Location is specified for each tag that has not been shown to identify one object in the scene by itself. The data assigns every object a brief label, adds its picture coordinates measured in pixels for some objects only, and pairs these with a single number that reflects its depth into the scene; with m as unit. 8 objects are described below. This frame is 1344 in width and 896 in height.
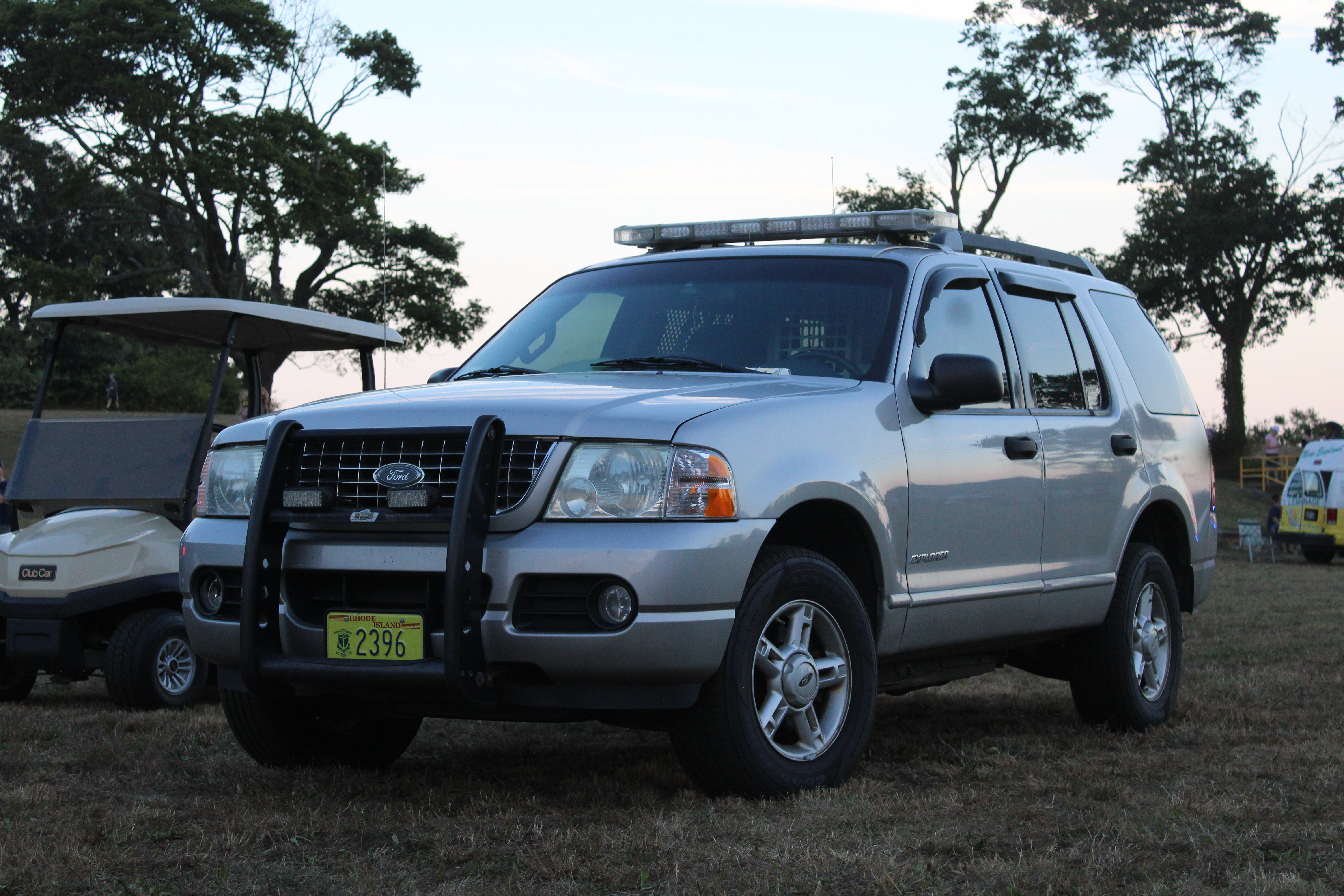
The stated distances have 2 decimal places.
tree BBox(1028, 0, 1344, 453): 44.56
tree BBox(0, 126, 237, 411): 35.47
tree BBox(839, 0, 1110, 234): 44.78
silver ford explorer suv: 4.52
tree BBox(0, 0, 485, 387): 34.66
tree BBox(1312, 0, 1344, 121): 44.53
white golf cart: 8.13
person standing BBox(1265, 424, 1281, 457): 37.97
